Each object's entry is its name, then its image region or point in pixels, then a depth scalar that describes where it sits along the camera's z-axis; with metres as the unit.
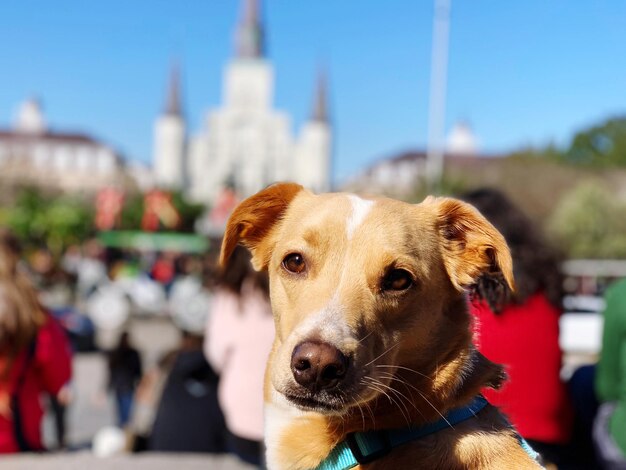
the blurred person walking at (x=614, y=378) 4.05
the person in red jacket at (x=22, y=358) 4.59
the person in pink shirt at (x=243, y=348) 4.60
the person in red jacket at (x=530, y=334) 4.10
